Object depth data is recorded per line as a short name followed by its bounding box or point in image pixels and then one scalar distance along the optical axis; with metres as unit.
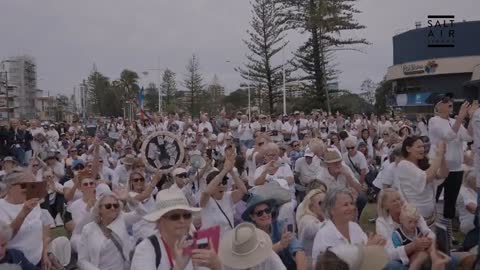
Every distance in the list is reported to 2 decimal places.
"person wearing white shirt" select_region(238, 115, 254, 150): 18.33
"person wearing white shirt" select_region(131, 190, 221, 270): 3.04
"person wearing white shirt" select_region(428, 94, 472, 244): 6.93
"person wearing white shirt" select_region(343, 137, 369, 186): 9.26
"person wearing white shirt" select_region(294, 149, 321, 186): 9.02
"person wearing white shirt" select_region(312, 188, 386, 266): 4.27
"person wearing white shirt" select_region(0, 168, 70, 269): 4.72
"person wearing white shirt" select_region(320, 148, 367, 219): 6.73
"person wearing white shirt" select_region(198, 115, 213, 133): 18.71
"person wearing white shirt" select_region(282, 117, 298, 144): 18.67
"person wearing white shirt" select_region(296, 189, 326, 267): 5.14
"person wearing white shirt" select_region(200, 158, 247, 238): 5.71
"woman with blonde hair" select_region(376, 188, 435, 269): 4.36
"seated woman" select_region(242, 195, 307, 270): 4.45
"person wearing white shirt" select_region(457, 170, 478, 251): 6.88
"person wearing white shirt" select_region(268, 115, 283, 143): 17.50
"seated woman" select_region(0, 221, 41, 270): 4.28
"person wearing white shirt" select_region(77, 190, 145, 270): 4.71
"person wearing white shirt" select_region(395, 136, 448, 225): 5.89
